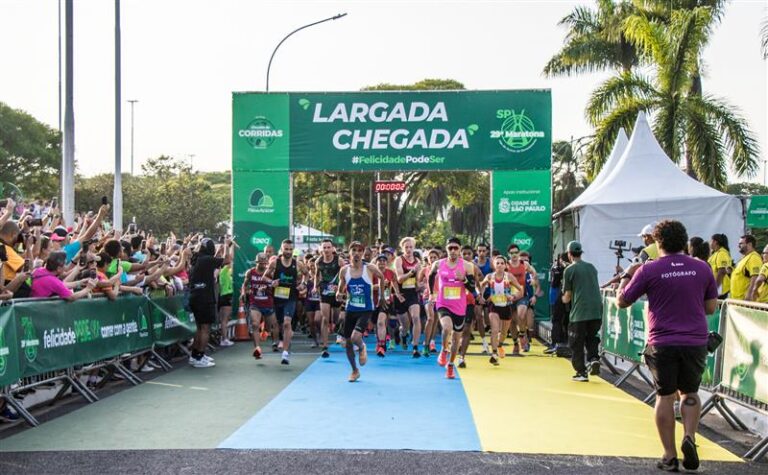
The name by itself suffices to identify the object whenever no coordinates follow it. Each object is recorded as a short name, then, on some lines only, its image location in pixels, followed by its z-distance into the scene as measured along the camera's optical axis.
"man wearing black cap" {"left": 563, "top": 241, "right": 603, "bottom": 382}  12.30
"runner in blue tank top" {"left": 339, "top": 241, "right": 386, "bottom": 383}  12.09
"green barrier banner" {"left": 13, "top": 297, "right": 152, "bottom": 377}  8.94
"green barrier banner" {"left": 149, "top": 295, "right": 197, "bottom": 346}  13.22
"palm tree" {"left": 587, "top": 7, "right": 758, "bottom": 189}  24.41
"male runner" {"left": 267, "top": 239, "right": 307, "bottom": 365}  14.34
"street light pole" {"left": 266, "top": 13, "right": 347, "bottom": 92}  26.61
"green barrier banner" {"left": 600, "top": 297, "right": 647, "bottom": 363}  11.16
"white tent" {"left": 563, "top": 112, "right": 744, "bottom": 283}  17.72
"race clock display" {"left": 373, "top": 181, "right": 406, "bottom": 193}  22.56
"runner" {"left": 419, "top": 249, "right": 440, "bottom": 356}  15.56
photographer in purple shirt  6.71
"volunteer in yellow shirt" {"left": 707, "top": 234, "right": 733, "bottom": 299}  12.86
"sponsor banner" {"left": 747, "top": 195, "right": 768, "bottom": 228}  18.88
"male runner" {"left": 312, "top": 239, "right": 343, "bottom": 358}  15.27
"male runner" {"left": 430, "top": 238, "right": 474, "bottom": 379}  12.63
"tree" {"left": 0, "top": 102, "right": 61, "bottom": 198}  52.91
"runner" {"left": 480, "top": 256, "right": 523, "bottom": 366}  14.71
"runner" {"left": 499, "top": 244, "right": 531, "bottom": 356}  15.95
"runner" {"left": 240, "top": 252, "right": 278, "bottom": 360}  14.55
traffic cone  18.97
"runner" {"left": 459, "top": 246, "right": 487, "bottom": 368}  12.73
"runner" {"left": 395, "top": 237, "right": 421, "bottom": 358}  15.69
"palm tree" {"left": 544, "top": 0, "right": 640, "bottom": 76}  31.47
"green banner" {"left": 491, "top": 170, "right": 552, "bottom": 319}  19.73
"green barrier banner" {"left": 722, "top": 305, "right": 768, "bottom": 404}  7.42
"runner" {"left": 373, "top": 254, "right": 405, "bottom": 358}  15.22
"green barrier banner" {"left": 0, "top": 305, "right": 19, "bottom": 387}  8.28
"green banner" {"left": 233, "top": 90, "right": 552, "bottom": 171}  19.84
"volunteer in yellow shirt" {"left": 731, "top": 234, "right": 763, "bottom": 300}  11.49
